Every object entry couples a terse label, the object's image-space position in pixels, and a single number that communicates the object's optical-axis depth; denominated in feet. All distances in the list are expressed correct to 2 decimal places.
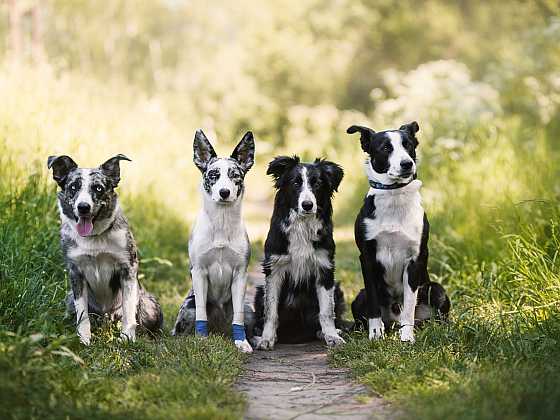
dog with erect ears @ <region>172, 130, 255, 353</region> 18.90
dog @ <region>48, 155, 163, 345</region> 17.63
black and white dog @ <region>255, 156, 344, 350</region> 19.34
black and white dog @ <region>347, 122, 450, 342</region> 18.31
